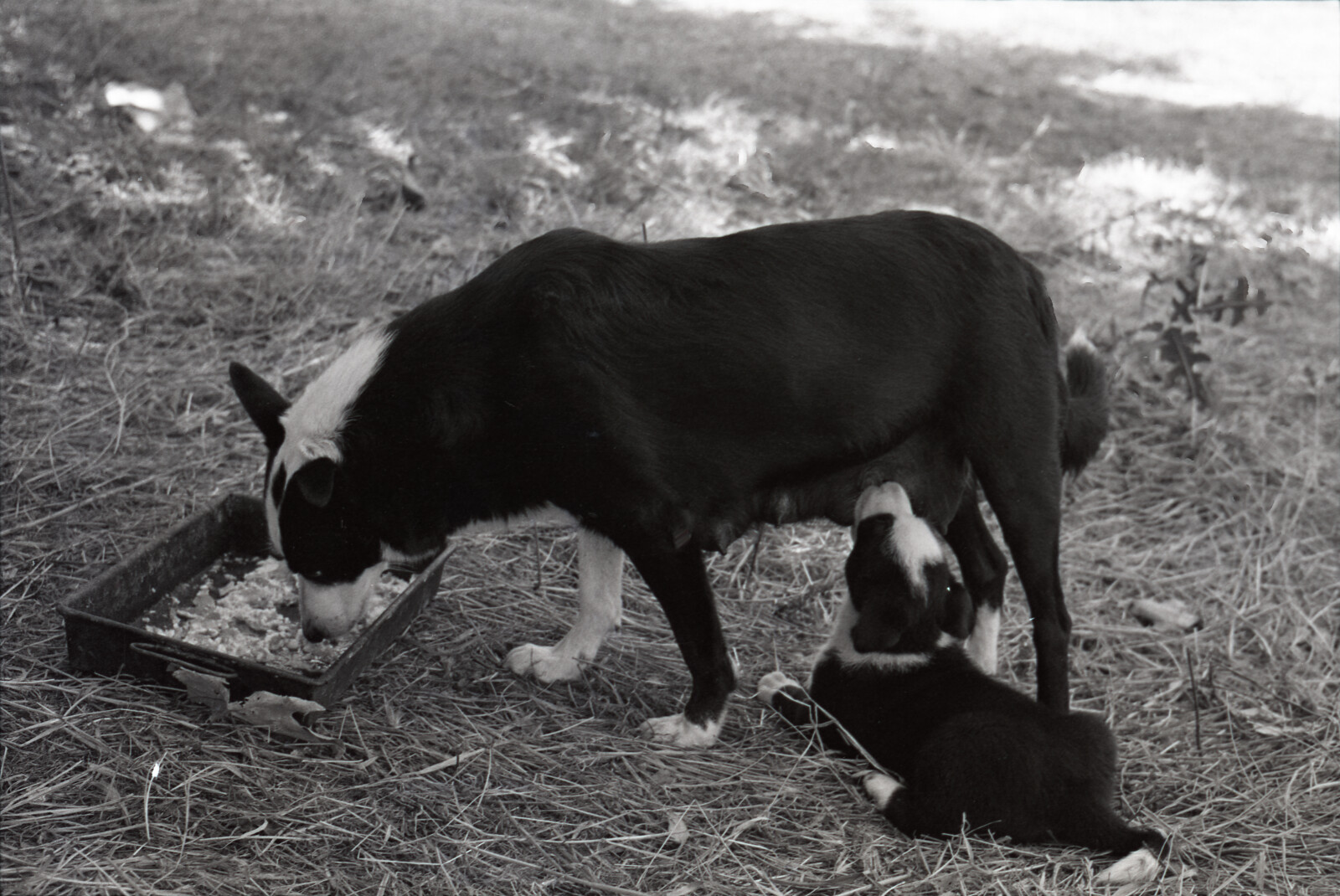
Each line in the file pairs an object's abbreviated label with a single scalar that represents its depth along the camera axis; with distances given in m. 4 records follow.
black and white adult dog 2.98
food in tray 3.42
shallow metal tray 2.96
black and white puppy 2.88
